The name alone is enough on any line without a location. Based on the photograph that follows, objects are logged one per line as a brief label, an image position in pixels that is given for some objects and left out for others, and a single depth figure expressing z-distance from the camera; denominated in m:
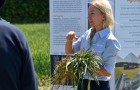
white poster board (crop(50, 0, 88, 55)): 6.00
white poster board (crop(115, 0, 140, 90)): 5.95
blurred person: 3.12
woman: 4.73
